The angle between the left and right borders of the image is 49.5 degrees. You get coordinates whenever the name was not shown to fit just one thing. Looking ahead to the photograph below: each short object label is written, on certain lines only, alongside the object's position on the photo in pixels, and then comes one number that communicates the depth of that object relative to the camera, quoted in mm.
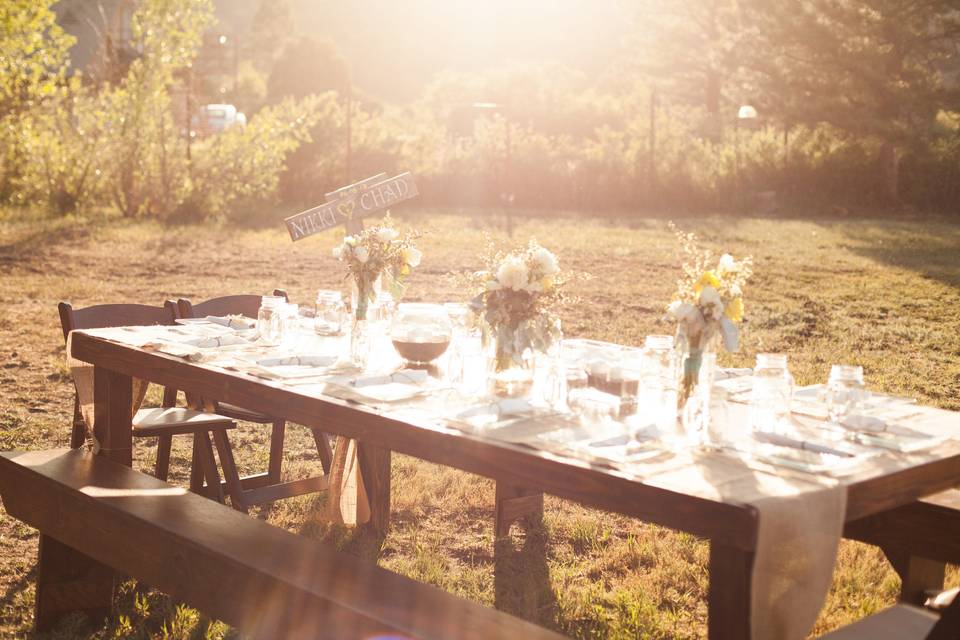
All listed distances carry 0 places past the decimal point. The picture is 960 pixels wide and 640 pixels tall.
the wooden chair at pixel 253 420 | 4266
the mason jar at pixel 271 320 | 3707
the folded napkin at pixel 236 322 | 4027
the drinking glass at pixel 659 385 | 2721
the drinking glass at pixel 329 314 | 3965
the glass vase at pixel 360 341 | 3350
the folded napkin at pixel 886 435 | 2463
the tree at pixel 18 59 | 13672
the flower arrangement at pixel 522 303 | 2924
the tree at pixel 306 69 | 35812
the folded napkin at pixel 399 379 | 3027
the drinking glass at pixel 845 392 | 2670
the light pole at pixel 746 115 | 22489
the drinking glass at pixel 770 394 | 2592
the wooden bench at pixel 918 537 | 2799
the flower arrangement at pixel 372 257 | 3594
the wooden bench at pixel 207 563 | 2414
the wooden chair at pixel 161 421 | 4059
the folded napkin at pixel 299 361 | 3291
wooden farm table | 2012
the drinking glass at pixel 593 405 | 2717
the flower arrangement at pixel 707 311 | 2545
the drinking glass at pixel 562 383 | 2834
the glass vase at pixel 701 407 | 2498
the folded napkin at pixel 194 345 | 3391
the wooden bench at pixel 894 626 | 2371
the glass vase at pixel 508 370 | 2947
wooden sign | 4250
